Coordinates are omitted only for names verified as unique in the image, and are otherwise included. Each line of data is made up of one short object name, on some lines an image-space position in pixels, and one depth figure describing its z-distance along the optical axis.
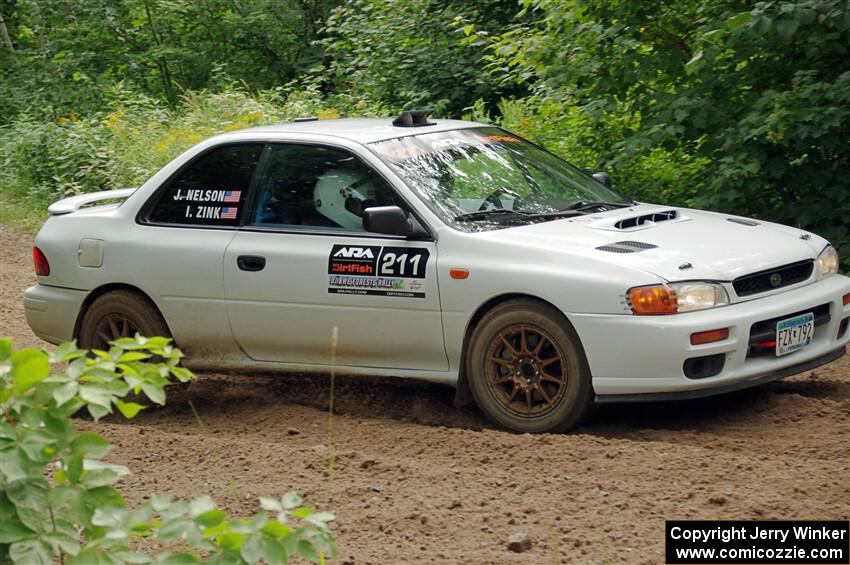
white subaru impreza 11.11
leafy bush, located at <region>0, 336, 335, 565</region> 5.86
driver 12.66
